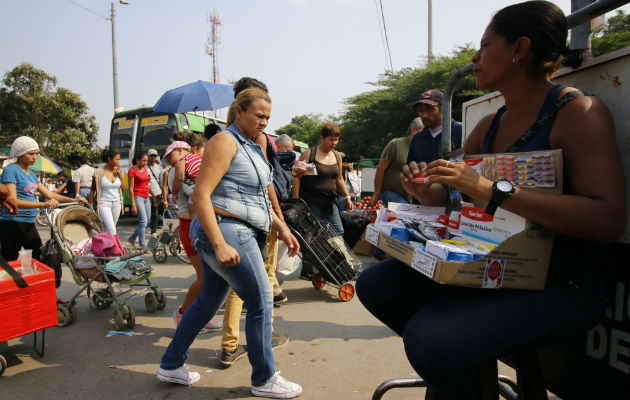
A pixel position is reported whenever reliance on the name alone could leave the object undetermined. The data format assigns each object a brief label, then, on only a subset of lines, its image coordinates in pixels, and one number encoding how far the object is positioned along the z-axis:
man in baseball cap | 3.55
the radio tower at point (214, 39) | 44.42
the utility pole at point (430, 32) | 18.20
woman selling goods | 1.23
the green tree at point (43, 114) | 23.45
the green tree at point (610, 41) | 13.36
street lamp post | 18.39
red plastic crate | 2.99
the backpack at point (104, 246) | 4.17
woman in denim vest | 2.37
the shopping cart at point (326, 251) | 4.60
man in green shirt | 5.26
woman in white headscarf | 4.17
